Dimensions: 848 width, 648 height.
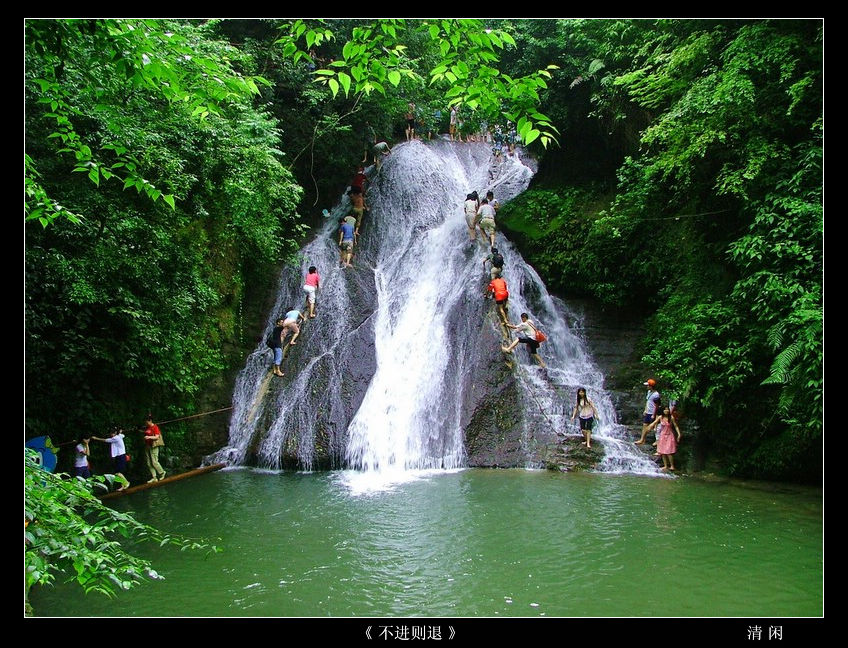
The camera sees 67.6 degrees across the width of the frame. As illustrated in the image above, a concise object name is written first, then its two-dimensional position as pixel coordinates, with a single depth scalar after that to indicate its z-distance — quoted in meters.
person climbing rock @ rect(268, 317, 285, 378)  13.90
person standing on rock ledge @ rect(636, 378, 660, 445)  11.80
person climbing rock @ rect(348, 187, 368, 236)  18.39
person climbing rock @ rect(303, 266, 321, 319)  15.05
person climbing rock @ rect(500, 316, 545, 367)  13.25
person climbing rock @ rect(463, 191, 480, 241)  16.98
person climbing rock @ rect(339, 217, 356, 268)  16.80
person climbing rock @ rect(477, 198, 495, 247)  16.50
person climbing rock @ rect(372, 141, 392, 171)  21.48
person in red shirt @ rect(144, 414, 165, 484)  11.27
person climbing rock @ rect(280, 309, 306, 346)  14.32
